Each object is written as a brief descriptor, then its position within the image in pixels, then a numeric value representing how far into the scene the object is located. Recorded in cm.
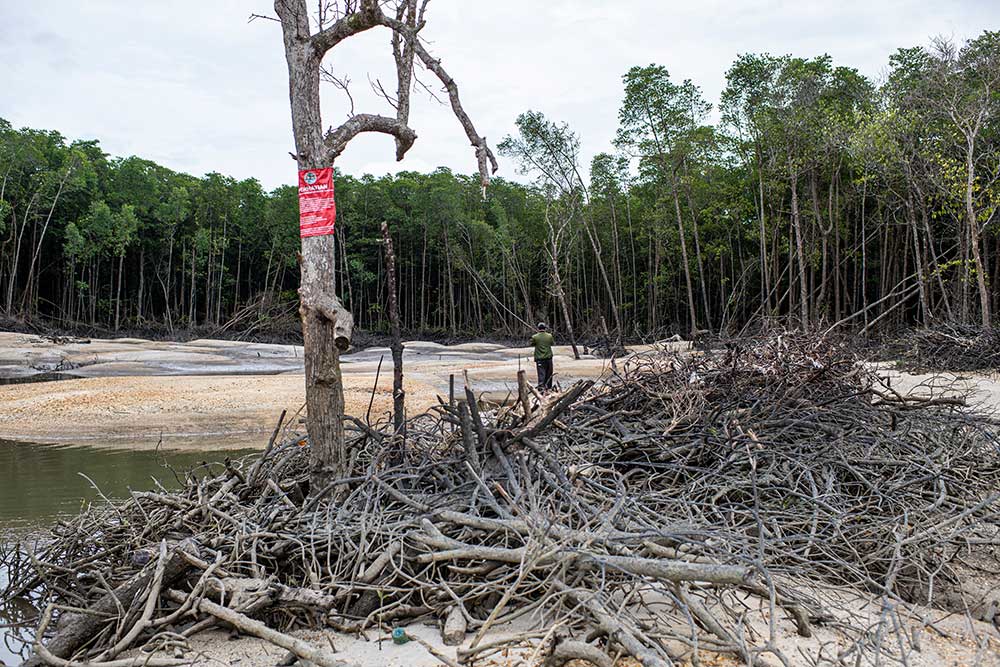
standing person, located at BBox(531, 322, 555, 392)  1251
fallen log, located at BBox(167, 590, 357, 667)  296
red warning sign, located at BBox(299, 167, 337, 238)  423
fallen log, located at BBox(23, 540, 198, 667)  337
